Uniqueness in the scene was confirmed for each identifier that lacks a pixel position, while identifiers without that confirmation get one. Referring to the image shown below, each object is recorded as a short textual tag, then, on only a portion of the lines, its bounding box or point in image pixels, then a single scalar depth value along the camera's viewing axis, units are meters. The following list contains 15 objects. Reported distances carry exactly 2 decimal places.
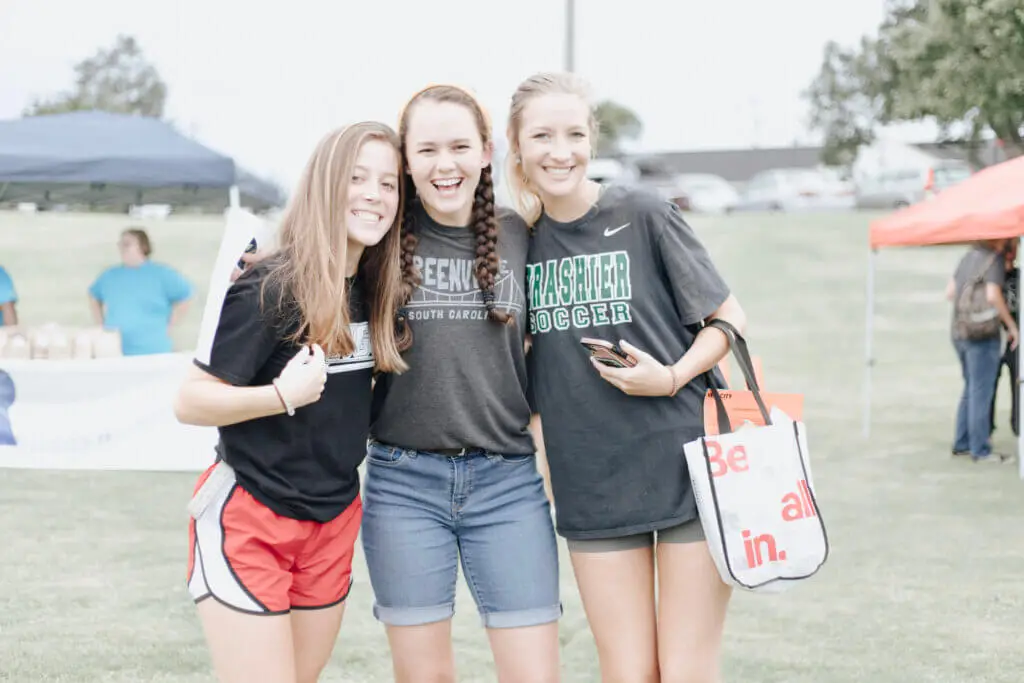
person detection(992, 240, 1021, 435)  9.26
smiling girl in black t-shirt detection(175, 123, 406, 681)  2.56
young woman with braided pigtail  2.78
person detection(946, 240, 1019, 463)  9.09
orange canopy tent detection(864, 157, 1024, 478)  8.31
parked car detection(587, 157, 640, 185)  28.38
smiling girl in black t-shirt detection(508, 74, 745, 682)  2.80
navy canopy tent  9.37
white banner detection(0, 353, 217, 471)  6.81
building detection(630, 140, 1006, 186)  61.75
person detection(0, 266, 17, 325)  8.84
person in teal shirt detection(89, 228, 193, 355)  9.69
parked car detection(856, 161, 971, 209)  30.09
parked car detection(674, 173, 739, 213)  33.69
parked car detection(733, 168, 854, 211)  34.59
